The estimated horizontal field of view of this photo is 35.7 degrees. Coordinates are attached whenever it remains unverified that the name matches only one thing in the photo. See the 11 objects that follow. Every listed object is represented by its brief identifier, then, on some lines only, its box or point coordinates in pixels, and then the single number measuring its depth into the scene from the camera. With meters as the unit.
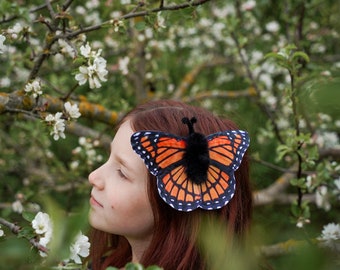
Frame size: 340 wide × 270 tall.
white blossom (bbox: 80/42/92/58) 1.49
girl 1.30
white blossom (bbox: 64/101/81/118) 1.58
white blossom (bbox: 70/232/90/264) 1.13
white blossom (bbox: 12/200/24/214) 2.37
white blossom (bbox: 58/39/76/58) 1.65
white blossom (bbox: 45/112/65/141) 1.52
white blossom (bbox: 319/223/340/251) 1.75
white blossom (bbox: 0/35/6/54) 1.35
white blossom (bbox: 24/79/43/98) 1.55
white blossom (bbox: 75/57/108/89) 1.51
